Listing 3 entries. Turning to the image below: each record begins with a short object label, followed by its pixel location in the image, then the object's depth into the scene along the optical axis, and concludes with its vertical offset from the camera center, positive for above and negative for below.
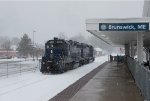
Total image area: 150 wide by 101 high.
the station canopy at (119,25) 12.12 +1.83
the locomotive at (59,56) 19.49 -0.14
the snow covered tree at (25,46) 61.68 +2.74
